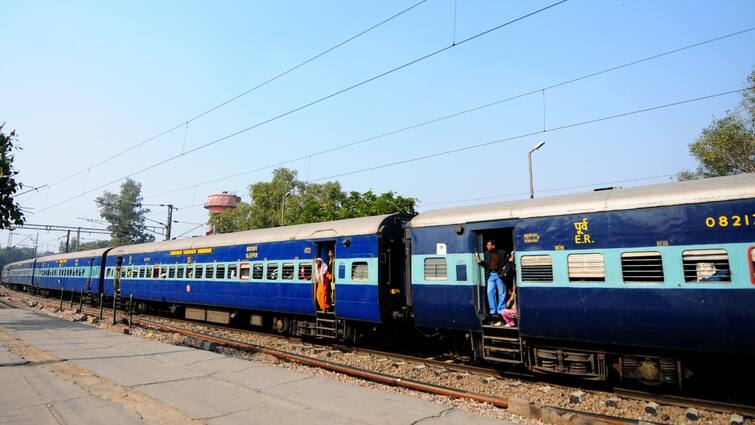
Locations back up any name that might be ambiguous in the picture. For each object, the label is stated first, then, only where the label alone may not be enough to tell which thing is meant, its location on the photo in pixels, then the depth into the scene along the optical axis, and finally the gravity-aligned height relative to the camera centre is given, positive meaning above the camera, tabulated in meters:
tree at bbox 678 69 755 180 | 30.91 +9.08
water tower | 76.00 +12.42
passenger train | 6.58 -0.04
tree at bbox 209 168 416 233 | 33.06 +6.70
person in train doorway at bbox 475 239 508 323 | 8.96 -0.09
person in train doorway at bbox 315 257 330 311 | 12.45 -0.23
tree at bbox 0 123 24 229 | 18.36 +3.55
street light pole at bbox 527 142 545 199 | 22.42 +6.19
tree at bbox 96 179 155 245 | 89.94 +12.65
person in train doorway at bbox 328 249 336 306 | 12.34 +0.10
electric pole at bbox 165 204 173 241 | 36.56 +4.46
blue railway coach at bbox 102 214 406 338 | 11.30 +0.04
